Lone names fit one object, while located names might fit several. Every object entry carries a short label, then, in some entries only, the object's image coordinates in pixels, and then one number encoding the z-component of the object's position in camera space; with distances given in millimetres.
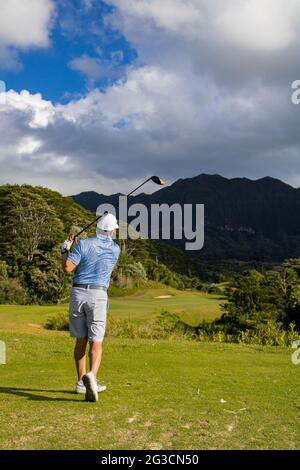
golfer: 6898
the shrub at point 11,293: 48031
